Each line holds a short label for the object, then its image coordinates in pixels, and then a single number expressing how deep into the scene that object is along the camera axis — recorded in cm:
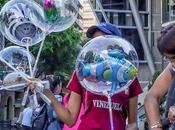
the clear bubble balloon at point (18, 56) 568
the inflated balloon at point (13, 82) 463
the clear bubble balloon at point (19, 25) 558
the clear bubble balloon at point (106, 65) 431
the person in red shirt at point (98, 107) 454
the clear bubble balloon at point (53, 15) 530
